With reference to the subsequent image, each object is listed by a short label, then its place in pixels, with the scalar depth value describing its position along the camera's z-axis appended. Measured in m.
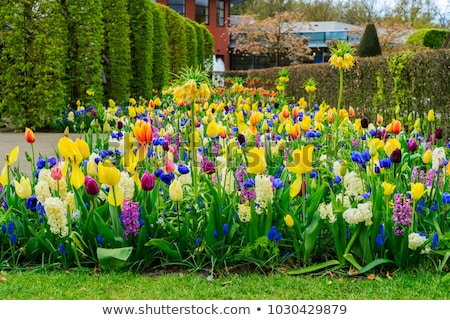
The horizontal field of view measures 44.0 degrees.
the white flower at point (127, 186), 2.83
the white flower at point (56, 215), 2.67
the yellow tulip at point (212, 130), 3.41
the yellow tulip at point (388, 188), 2.70
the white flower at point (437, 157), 3.08
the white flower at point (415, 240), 2.60
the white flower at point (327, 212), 2.71
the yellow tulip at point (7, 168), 3.00
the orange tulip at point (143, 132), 2.91
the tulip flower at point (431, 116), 4.17
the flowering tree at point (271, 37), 39.00
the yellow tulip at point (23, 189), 2.86
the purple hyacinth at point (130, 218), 2.82
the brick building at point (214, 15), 33.84
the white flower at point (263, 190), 2.70
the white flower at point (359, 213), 2.63
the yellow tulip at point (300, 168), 2.70
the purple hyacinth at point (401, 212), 2.68
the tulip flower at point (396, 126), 3.61
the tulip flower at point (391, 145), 3.22
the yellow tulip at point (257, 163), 2.77
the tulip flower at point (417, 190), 2.55
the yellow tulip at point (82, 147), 2.81
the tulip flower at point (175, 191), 2.69
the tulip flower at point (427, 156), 2.98
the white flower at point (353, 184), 2.81
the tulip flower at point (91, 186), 2.59
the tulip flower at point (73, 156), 2.71
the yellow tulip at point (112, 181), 2.53
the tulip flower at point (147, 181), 2.67
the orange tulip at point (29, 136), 3.31
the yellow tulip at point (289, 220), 2.71
